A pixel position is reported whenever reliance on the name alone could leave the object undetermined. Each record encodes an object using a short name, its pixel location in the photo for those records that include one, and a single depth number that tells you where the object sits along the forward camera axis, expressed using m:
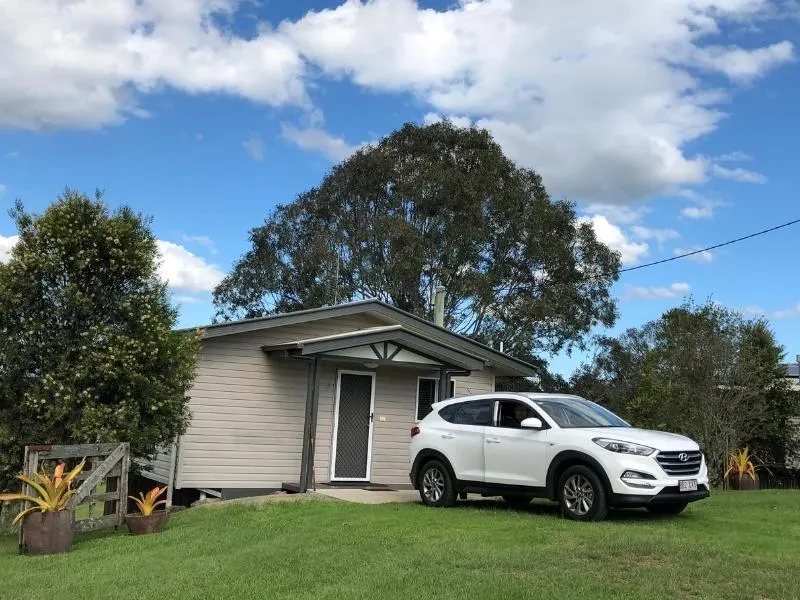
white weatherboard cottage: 14.48
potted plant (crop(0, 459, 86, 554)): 9.15
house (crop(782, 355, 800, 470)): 23.28
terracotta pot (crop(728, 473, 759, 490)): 17.16
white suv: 9.09
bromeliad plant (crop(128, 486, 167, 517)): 10.31
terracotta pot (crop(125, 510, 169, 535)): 10.22
